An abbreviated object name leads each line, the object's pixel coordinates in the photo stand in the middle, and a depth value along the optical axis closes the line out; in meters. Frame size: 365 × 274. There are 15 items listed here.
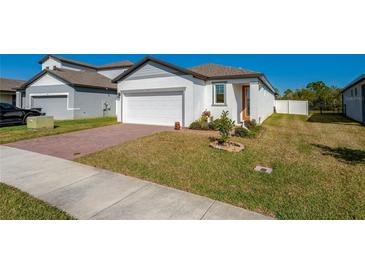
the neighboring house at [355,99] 14.77
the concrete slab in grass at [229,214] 3.49
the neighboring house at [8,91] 25.36
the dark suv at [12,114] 14.09
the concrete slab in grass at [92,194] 3.76
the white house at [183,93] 12.78
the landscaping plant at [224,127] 8.16
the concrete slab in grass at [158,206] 3.53
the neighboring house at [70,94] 19.39
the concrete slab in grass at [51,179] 4.55
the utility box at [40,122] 12.13
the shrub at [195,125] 12.49
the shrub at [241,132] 10.01
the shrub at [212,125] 12.18
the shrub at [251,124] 11.36
